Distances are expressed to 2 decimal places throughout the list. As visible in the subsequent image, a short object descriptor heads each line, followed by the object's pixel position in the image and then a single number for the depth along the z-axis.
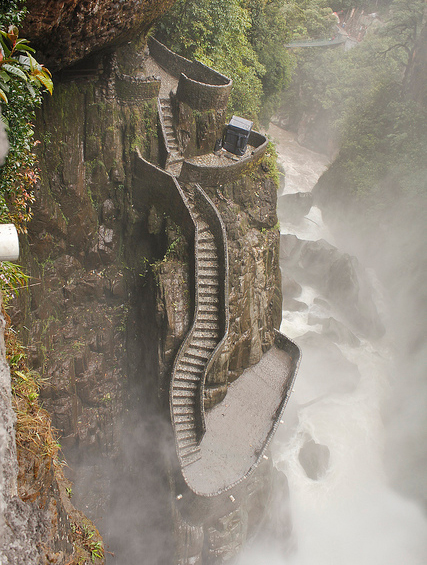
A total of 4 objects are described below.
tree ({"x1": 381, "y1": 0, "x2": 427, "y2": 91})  32.88
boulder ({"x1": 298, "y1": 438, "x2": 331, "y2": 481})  19.27
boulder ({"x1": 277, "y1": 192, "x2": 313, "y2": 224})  32.28
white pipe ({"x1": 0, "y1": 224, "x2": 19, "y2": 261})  4.76
